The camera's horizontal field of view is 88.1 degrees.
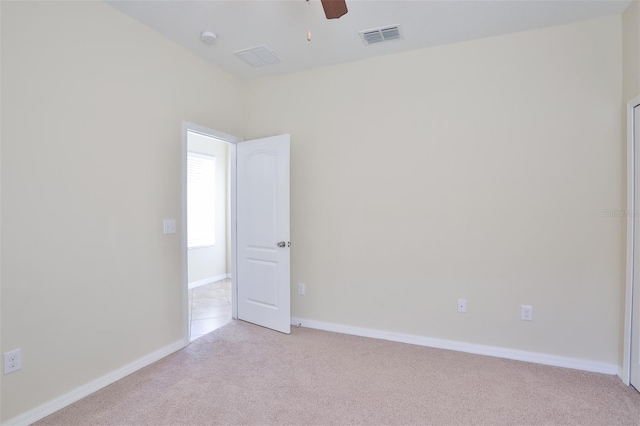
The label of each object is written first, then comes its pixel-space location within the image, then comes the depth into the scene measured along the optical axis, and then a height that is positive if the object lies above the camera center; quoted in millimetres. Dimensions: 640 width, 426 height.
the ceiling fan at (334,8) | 1835 +1148
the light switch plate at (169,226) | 2951 -152
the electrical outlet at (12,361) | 1908 -889
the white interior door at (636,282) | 2352 -538
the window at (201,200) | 5469 +156
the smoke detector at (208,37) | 2799 +1479
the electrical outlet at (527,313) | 2814 -897
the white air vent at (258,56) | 3129 +1503
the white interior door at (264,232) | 3439 -257
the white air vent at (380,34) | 2777 +1504
